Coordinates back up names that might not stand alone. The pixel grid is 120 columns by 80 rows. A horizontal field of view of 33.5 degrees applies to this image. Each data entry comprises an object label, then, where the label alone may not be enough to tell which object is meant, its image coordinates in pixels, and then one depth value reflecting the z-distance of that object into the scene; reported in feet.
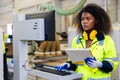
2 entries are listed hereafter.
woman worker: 5.40
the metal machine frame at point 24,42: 4.92
